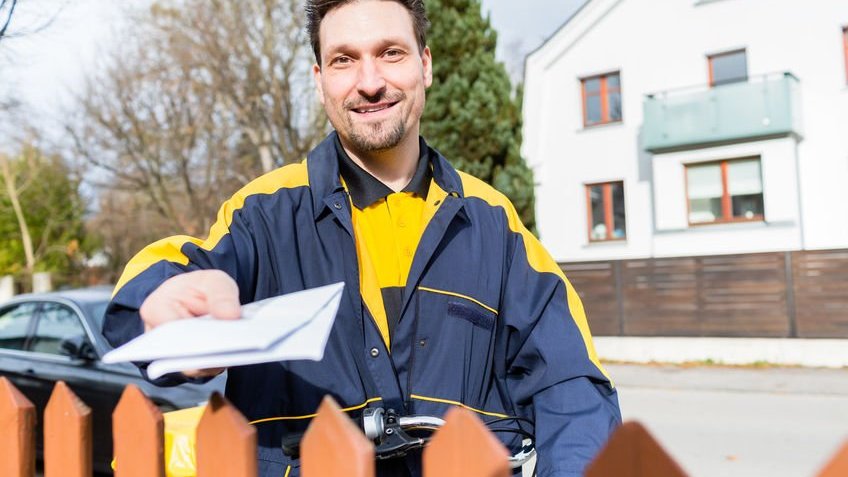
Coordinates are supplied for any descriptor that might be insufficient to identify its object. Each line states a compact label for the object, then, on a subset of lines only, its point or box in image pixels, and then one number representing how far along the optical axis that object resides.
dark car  5.32
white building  17.55
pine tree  15.48
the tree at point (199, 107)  20.52
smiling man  1.63
